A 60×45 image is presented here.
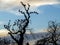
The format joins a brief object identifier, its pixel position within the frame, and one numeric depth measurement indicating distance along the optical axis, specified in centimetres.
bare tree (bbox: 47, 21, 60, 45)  3337
